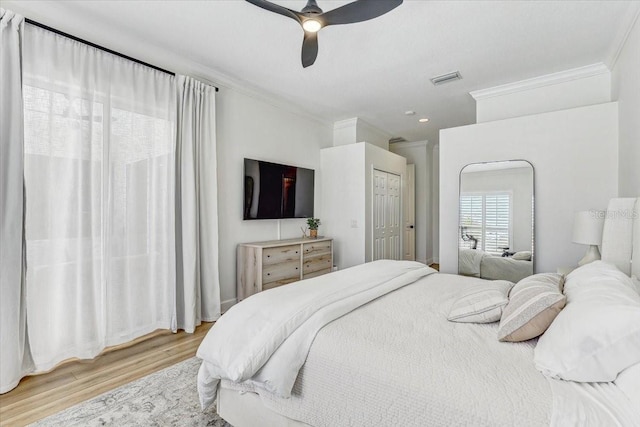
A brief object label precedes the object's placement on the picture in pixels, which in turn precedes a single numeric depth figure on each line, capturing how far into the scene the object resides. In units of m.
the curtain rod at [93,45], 2.27
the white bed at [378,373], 0.98
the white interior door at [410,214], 6.84
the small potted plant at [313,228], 4.71
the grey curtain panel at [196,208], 3.18
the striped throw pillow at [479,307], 1.57
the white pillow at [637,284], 1.53
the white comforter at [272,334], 1.36
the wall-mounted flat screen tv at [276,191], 3.94
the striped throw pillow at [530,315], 1.32
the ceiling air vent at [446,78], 3.49
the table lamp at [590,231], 2.60
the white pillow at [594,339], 1.00
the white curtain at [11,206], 2.11
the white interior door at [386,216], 5.14
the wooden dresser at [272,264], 3.65
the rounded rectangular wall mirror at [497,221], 3.46
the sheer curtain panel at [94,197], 2.31
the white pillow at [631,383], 0.90
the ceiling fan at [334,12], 1.91
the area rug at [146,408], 1.79
